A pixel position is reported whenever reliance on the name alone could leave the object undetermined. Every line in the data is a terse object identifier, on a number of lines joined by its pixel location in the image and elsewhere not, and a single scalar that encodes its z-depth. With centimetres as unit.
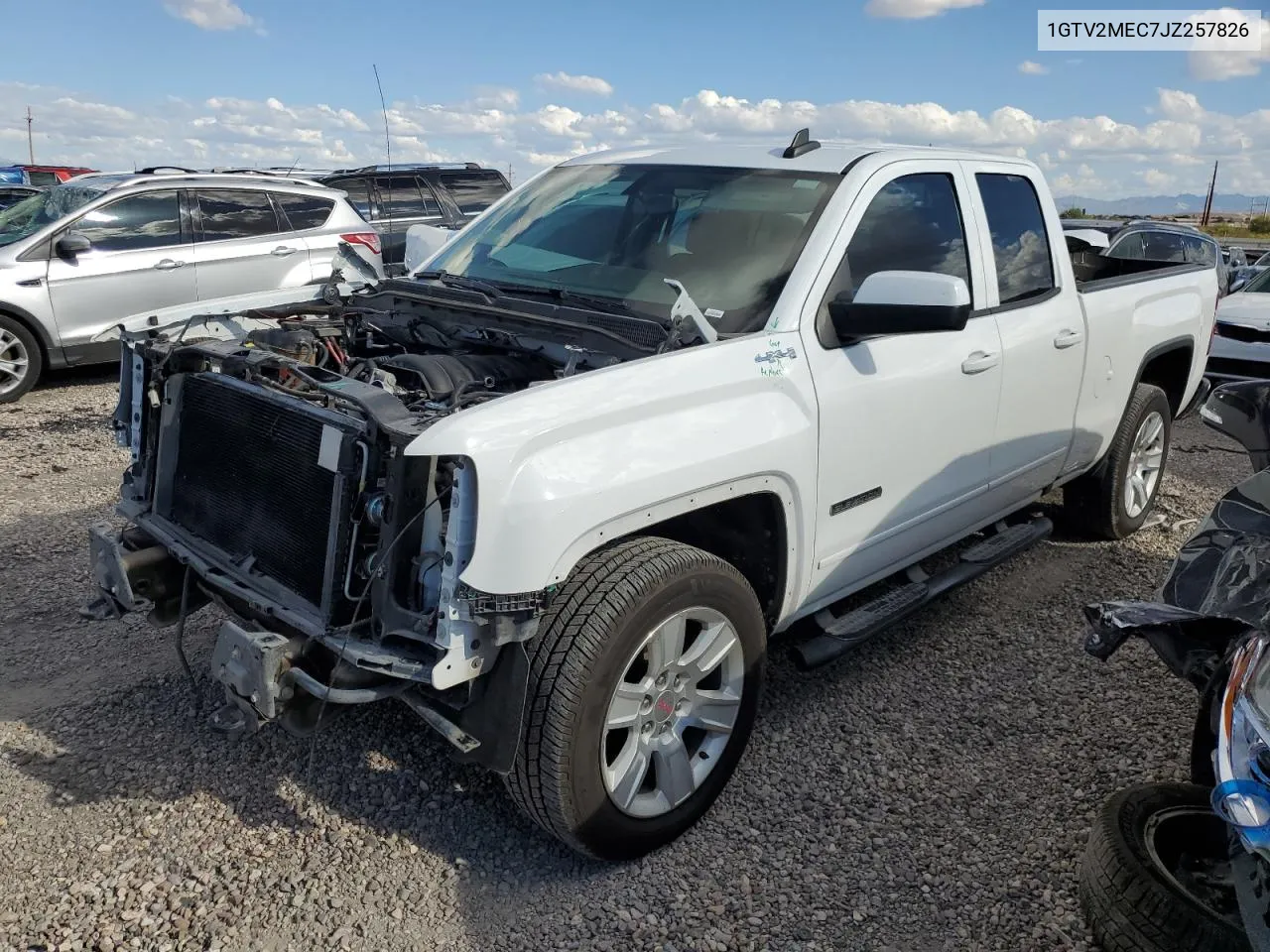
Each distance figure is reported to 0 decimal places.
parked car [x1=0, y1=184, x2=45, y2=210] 1319
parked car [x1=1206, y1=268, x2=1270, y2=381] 865
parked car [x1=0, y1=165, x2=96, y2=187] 2002
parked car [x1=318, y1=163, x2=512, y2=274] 1155
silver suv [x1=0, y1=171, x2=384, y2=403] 820
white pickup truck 256
